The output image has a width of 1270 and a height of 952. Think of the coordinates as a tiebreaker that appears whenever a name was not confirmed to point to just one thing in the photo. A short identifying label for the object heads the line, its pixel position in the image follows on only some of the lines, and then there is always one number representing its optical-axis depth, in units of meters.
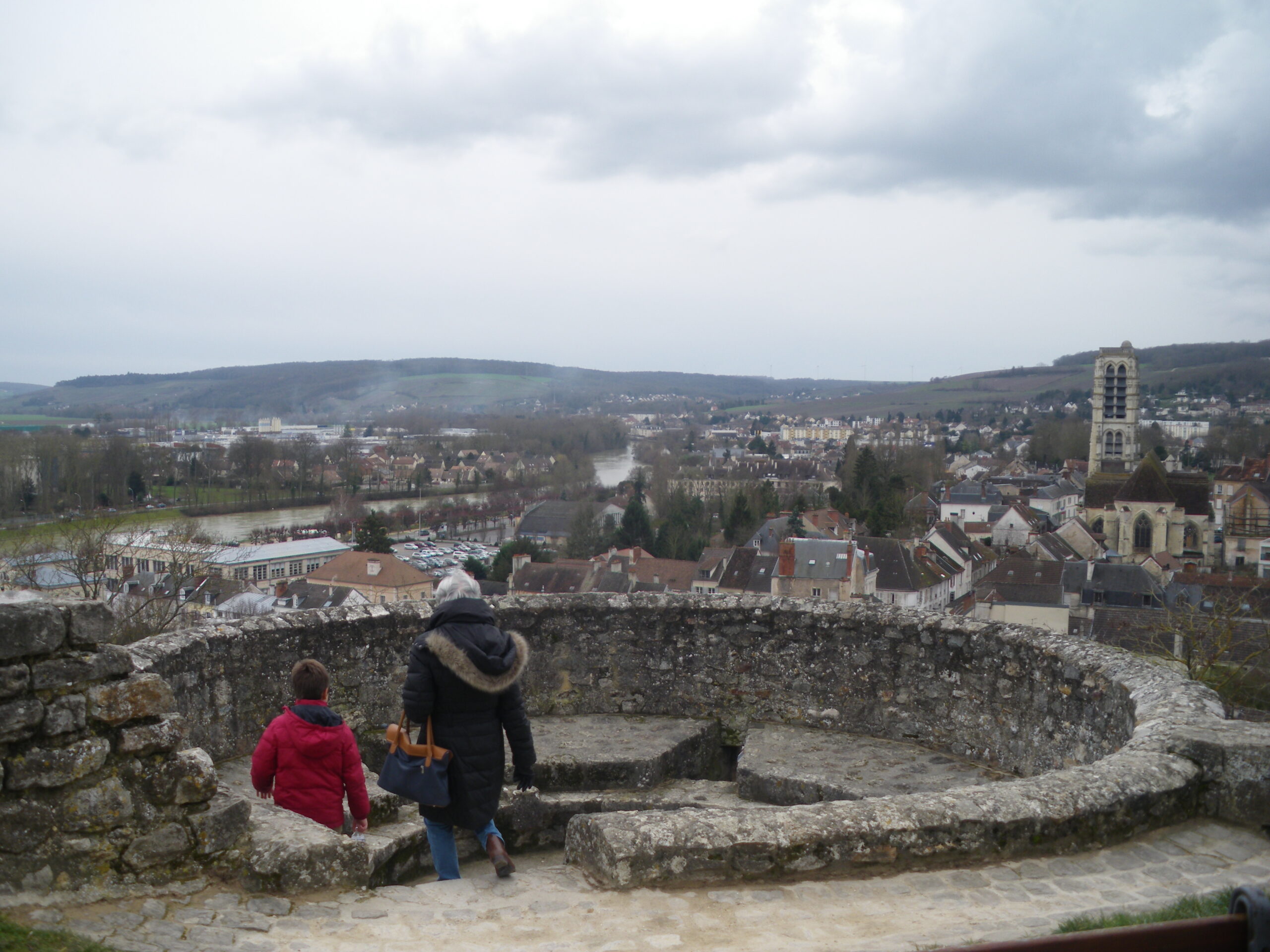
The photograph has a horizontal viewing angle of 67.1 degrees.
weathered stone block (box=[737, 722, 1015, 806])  6.03
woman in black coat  4.21
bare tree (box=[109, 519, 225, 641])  16.17
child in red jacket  4.45
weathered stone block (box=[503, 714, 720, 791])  6.31
